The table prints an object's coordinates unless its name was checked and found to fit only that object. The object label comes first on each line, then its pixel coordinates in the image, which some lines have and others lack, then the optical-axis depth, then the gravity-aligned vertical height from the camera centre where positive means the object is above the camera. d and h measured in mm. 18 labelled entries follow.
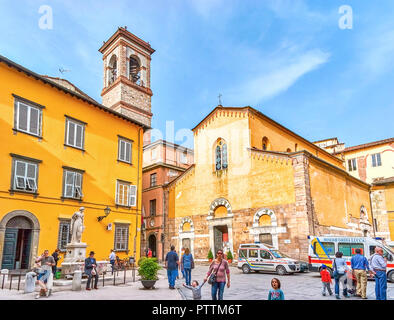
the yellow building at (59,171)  17141 +3969
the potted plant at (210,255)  26020 -1400
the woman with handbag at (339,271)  11148 -1153
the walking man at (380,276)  9789 -1166
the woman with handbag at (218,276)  8727 -989
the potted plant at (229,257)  24938 -1461
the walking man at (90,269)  12453 -1108
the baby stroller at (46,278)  10953 -1274
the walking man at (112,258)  19202 -1120
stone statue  15348 +520
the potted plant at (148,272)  12812 -1285
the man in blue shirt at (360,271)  10844 -1129
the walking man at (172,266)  13124 -1100
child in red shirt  11227 -1412
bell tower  39750 +20117
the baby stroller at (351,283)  11258 -1569
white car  18788 -1358
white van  17538 -600
